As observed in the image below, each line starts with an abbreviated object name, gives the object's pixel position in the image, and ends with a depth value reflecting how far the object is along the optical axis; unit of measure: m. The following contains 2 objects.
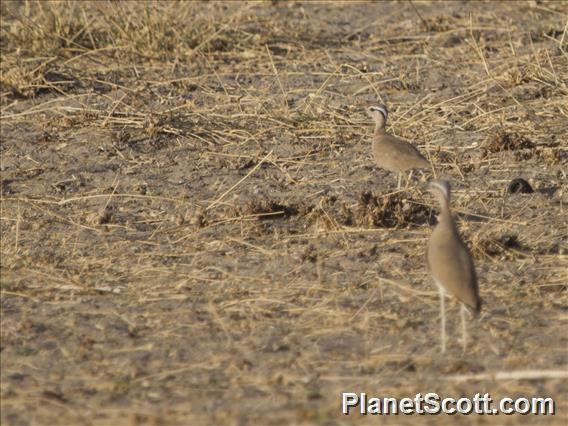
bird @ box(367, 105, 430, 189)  16.19
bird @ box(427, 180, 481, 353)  11.44
